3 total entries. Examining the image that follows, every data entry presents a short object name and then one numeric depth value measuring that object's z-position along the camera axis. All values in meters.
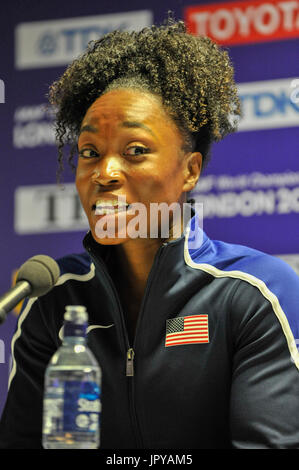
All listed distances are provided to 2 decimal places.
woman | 3.48
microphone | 3.28
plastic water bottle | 3.30
